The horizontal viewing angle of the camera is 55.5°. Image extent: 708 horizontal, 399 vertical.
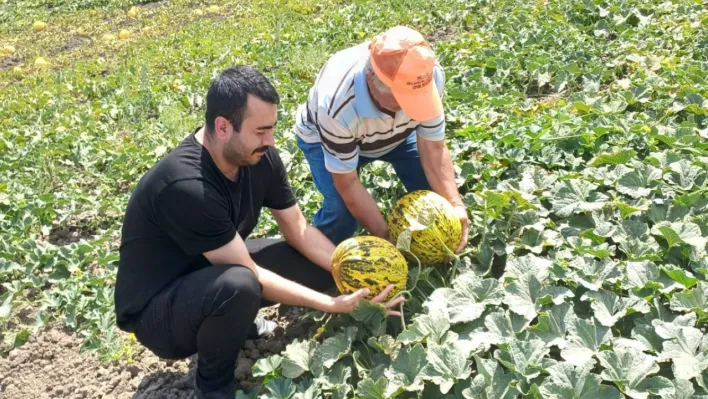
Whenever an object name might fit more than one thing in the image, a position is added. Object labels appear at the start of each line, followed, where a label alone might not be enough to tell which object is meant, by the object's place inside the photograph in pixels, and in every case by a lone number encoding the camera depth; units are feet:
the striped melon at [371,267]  10.61
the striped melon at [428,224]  11.16
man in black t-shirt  9.82
